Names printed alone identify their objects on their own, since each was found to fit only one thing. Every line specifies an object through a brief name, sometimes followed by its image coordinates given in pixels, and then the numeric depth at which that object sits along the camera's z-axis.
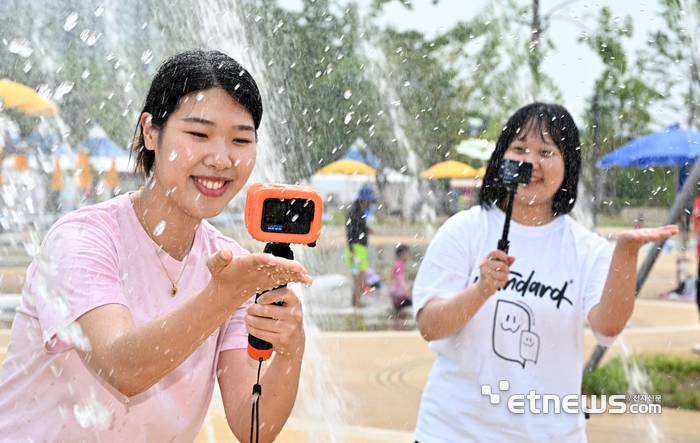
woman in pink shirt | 1.55
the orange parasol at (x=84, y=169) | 9.55
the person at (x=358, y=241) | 9.56
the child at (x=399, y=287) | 9.44
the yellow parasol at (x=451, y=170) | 16.25
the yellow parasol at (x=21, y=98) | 7.61
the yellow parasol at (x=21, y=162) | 8.79
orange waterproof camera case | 1.46
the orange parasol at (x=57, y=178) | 10.27
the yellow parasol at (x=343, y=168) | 14.12
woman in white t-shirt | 2.39
